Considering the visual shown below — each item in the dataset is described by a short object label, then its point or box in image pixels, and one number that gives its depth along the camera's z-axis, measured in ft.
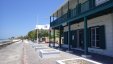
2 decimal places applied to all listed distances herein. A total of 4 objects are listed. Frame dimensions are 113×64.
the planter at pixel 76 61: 11.75
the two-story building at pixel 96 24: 18.14
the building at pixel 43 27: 91.84
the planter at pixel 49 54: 19.74
